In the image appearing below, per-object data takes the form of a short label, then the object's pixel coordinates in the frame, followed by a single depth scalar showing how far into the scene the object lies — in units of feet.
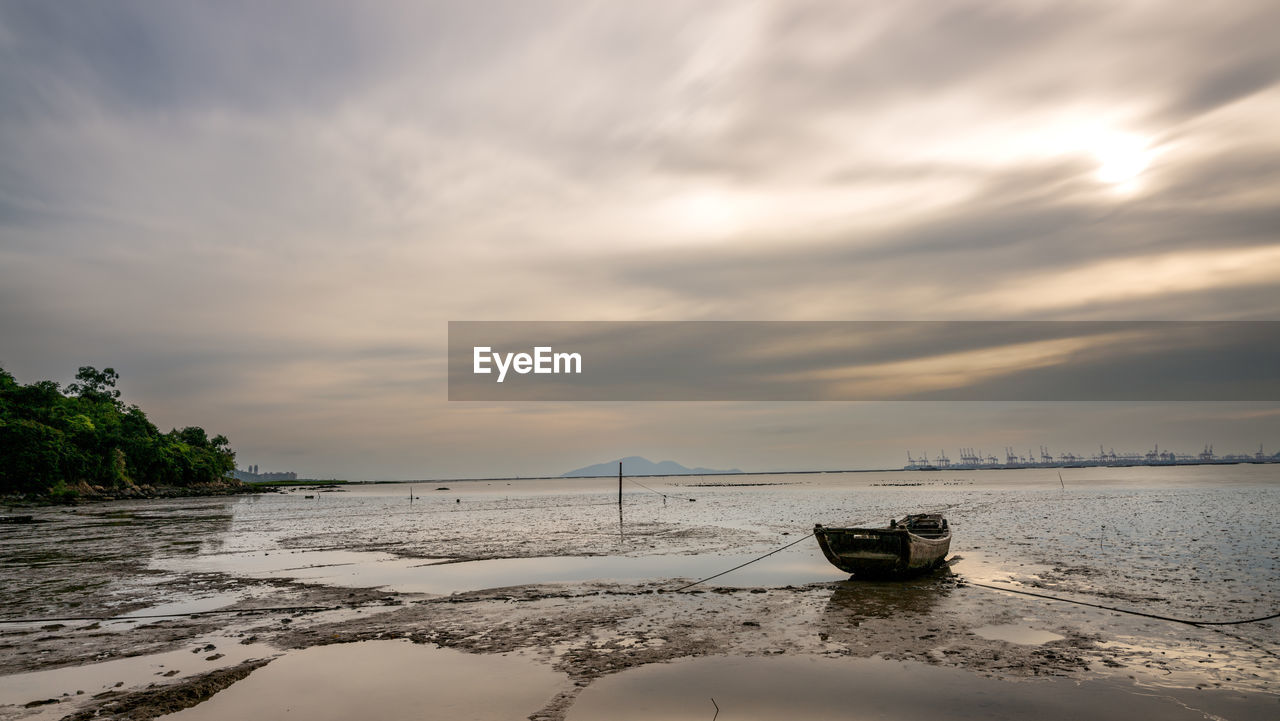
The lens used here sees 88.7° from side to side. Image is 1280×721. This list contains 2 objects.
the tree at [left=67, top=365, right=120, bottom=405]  422.82
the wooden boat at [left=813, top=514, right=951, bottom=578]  70.59
